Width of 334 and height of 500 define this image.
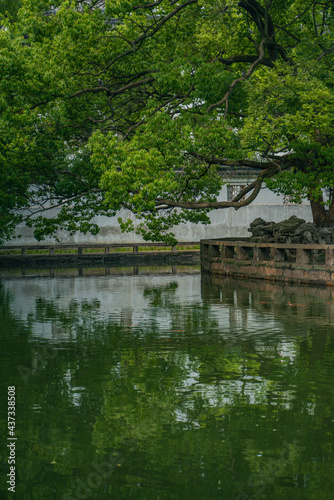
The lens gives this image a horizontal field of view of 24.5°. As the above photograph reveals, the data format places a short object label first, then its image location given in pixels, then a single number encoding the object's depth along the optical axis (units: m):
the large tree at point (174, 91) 21.73
